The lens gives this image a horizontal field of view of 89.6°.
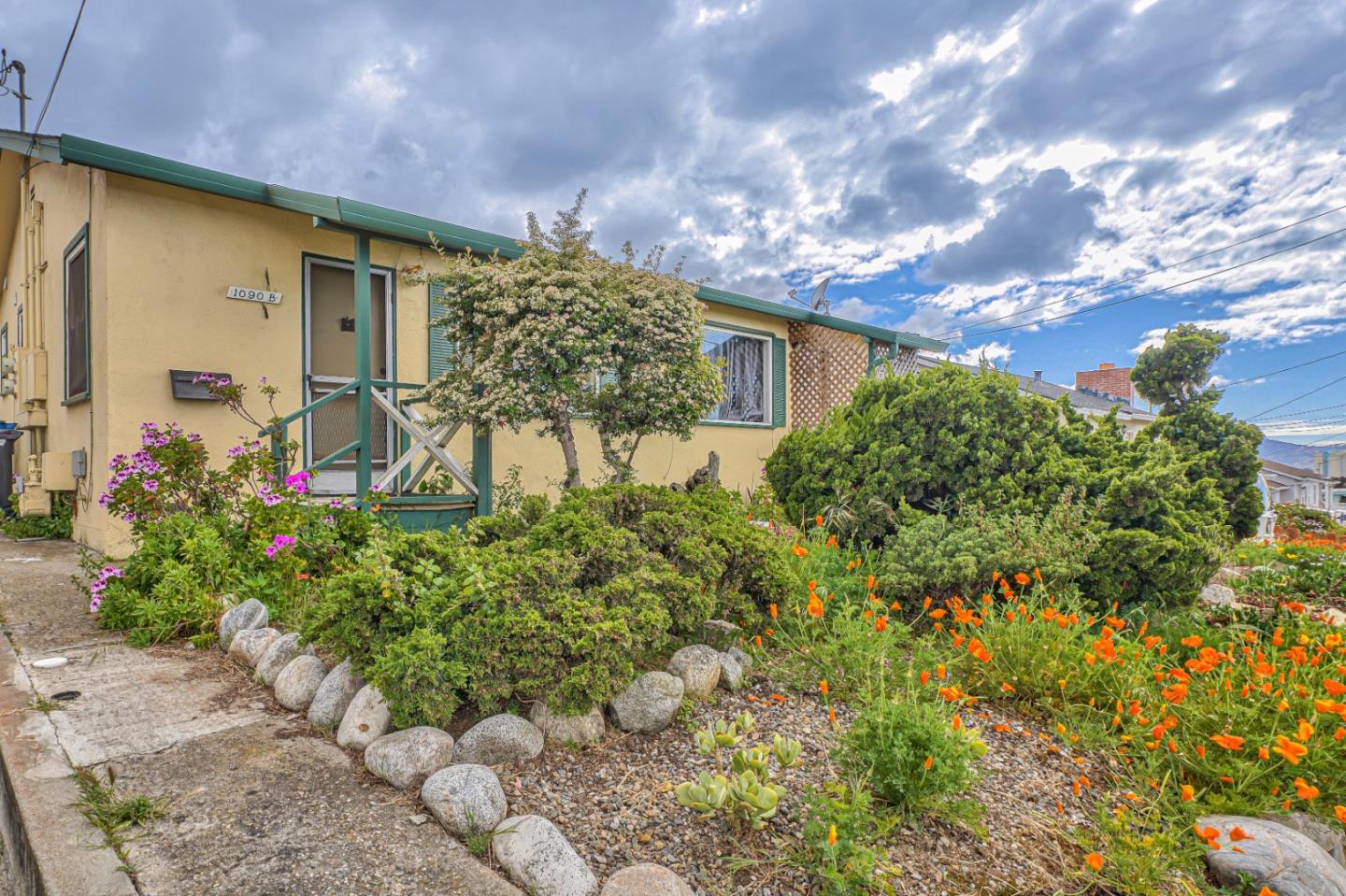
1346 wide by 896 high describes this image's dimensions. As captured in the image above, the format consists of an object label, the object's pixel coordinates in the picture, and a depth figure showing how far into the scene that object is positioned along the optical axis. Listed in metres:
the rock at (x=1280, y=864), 1.70
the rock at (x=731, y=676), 2.47
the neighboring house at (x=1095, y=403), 18.22
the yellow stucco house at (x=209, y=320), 5.01
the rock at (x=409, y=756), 1.89
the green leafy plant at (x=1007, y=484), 3.56
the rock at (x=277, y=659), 2.69
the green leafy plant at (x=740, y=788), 1.58
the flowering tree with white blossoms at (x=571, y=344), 4.92
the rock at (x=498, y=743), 1.98
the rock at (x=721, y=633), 2.70
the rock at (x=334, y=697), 2.28
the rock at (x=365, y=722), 2.10
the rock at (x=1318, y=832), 1.99
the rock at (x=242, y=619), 3.11
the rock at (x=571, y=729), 2.08
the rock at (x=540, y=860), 1.49
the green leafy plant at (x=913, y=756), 1.68
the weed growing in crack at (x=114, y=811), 1.61
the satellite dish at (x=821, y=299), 10.22
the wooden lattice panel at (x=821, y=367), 9.64
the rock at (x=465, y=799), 1.67
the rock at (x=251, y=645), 2.91
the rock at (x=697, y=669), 2.35
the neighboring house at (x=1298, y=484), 24.41
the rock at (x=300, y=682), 2.46
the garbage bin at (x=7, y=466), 8.00
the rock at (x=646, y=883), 1.43
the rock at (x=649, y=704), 2.17
